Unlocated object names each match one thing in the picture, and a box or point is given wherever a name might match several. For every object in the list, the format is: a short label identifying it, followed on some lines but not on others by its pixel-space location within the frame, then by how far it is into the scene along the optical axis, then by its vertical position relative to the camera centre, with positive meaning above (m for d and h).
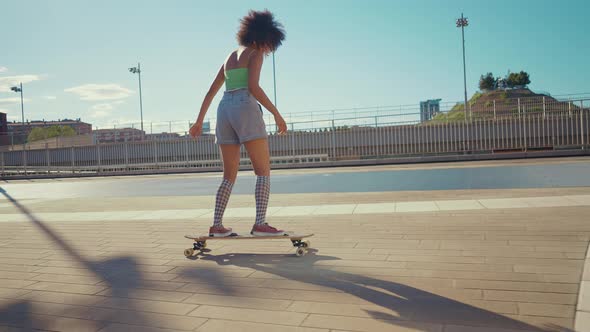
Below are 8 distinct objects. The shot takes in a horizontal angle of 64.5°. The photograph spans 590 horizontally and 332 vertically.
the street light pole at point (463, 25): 39.90 +11.83
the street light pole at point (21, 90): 63.75 +10.72
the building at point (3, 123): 75.94 +7.60
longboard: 3.71 -0.66
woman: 3.74 +0.37
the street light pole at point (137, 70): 51.11 +10.24
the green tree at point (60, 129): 66.69 +5.78
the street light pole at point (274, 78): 47.14 +8.04
